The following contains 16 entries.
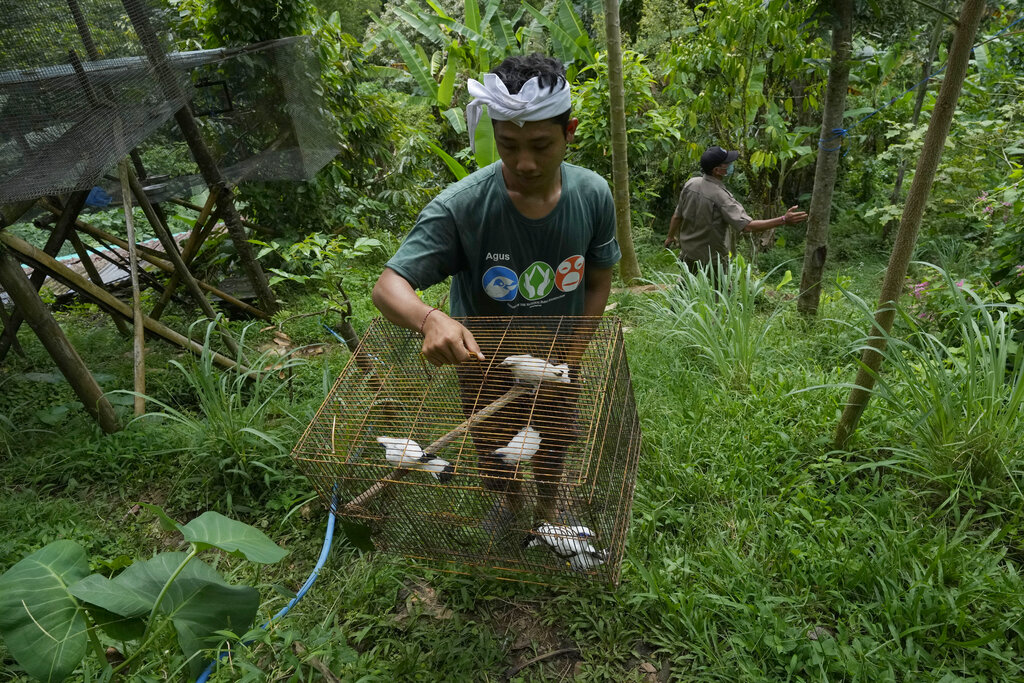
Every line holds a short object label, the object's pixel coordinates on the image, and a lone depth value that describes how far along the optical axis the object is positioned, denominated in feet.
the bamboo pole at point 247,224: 16.11
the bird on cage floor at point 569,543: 4.95
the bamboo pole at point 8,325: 11.46
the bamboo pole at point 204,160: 10.11
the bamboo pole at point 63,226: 10.07
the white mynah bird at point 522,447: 4.63
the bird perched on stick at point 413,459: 4.50
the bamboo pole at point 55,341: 8.50
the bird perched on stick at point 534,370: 5.09
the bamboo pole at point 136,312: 9.75
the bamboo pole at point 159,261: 13.97
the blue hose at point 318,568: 6.32
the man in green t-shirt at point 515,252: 4.95
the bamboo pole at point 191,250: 13.40
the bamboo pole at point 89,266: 13.39
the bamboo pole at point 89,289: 8.82
